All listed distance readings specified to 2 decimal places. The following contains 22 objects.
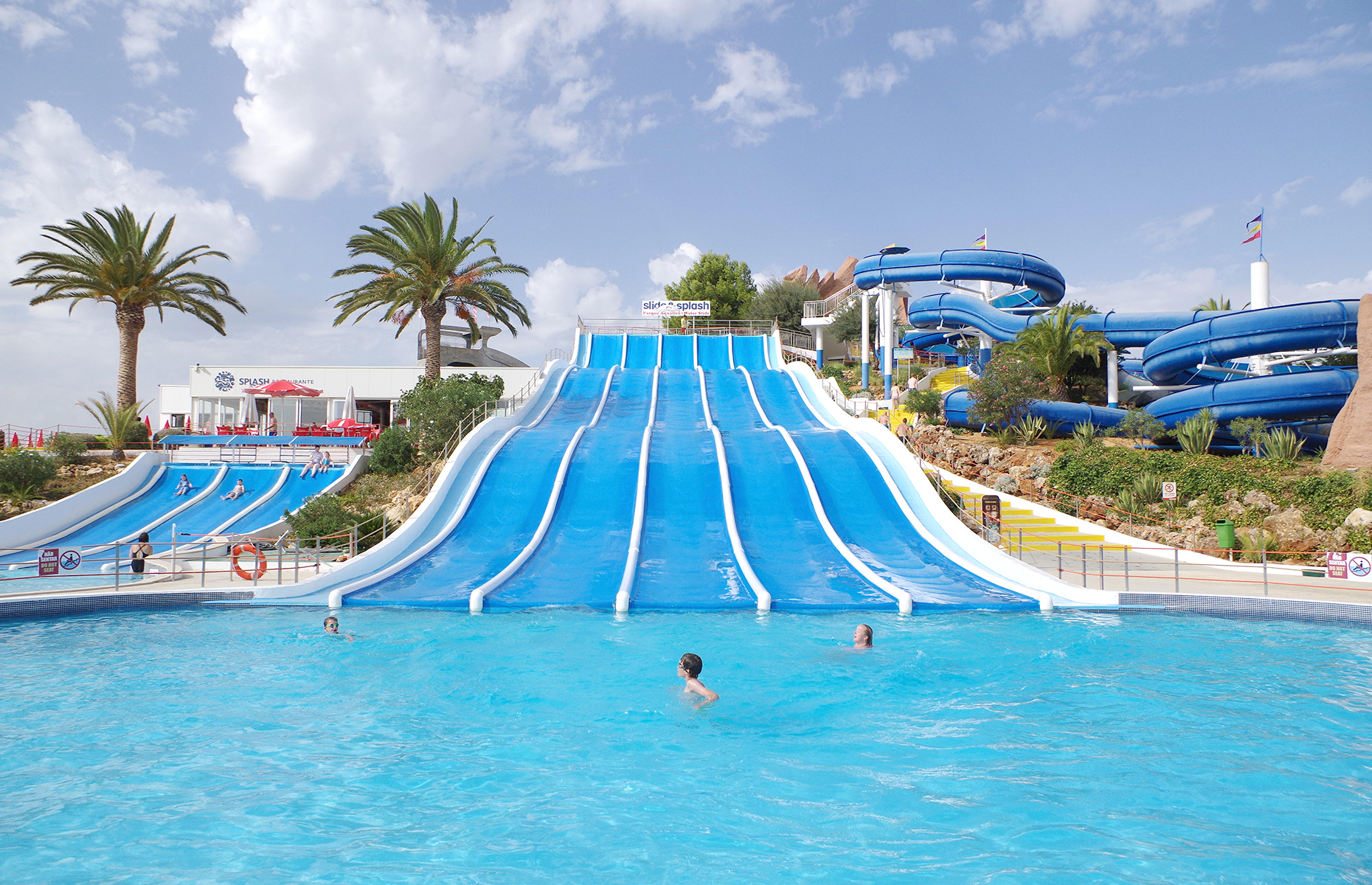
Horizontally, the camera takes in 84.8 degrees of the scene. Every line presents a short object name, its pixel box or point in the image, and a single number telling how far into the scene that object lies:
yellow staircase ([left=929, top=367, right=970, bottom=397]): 31.06
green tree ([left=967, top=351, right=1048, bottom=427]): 21.59
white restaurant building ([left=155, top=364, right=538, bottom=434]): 32.75
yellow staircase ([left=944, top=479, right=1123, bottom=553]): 15.78
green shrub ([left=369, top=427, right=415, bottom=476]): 22.70
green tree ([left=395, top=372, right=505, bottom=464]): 22.11
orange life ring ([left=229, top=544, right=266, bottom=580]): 12.33
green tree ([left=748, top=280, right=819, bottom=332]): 49.47
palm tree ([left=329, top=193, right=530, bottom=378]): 27.91
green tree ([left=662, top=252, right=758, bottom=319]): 56.19
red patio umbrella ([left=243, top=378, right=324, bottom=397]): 27.86
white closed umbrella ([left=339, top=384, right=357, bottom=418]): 30.97
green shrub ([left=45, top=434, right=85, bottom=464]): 23.23
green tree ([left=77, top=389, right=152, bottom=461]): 24.41
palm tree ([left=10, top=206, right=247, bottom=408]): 25.75
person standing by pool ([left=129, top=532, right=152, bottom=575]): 12.51
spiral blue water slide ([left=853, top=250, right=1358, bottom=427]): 17.67
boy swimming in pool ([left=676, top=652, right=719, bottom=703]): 7.49
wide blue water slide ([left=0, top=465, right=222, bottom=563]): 18.92
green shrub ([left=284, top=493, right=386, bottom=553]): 15.70
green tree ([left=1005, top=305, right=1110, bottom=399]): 23.19
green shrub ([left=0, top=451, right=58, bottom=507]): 20.50
